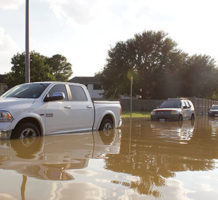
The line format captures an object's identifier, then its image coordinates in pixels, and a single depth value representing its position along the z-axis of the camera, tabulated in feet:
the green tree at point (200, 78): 138.72
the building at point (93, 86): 247.70
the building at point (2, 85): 210.13
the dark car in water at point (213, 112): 96.17
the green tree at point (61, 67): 247.09
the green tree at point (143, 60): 139.64
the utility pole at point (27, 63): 42.75
